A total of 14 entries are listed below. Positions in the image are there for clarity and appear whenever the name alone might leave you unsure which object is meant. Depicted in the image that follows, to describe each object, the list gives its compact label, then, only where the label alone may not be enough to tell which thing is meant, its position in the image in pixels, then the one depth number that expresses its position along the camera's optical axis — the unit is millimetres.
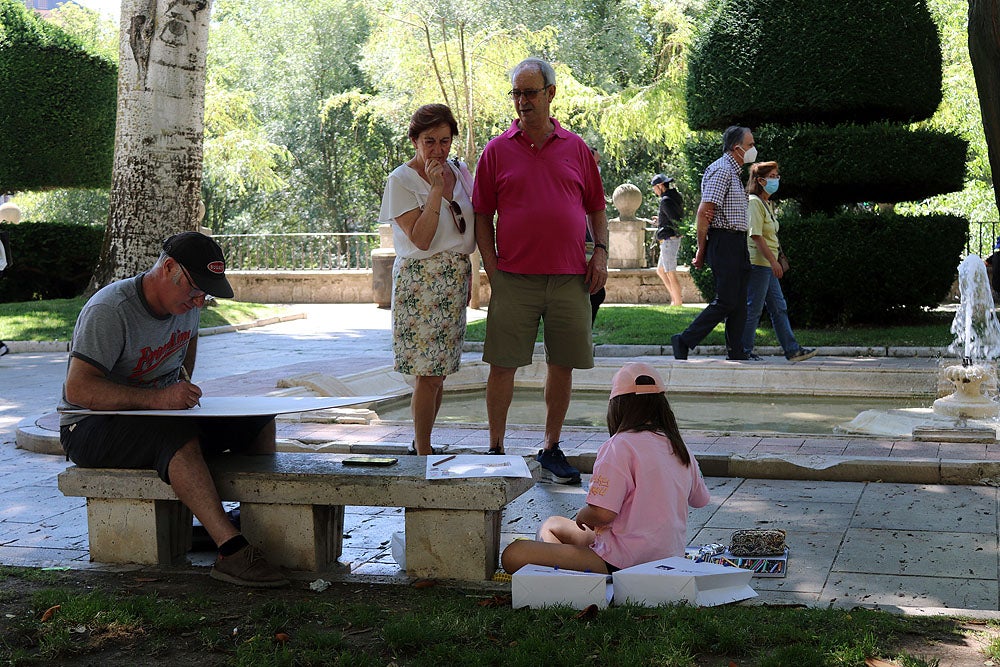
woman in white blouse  5277
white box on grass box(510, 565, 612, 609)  3727
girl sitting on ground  3920
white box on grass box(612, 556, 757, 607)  3697
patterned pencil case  4316
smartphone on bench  4359
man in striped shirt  9305
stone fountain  6469
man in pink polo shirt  5504
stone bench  4125
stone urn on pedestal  19234
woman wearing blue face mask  9734
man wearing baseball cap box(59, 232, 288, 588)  4172
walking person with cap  16531
